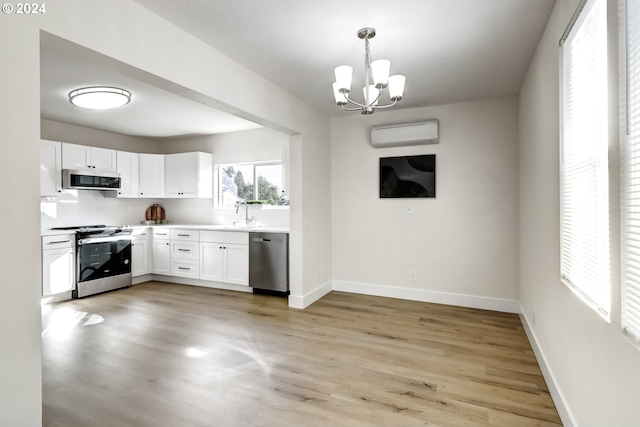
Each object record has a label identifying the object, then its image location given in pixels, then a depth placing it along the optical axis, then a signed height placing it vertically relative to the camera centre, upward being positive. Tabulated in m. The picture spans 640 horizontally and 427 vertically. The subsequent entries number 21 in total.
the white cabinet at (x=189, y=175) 5.75 +0.70
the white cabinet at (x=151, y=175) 5.84 +0.71
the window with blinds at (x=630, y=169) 1.09 +0.15
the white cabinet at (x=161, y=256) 5.57 -0.72
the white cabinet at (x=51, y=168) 4.48 +0.67
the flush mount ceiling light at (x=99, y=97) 3.50 +1.29
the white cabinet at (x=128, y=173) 5.50 +0.72
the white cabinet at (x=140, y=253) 5.42 -0.65
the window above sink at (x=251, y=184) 5.44 +0.52
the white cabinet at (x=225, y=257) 4.94 -0.67
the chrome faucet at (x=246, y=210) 5.49 +0.07
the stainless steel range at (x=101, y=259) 4.67 -0.66
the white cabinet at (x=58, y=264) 4.31 -0.66
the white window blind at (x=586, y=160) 1.42 +0.26
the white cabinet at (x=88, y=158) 4.75 +0.88
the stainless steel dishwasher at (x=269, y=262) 4.61 -0.69
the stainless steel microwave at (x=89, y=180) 4.69 +0.53
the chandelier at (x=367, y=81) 2.21 +0.95
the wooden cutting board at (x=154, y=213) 6.31 +0.03
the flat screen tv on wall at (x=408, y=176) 4.32 +0.49
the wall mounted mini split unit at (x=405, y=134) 4.13 +1.02
